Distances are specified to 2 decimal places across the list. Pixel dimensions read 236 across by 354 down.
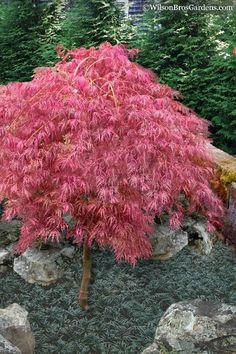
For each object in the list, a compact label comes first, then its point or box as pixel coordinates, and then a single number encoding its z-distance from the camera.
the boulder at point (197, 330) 2.78
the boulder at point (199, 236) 4.73
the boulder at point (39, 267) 4.27
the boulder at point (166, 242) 4.57
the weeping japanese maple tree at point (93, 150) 3.32
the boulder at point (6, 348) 2.61
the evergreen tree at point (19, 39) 8.73
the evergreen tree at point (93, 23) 7.63
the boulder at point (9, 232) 4.81
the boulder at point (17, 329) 3.20
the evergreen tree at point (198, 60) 6.68
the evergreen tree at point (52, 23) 8.65
